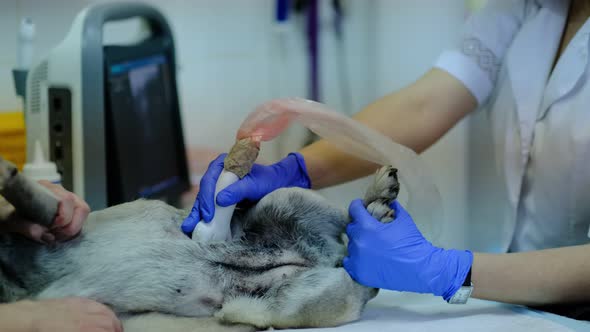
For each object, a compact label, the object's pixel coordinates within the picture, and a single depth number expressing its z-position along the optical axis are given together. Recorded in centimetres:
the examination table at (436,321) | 173
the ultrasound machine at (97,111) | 207
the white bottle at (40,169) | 197
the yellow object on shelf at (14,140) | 213
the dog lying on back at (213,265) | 174
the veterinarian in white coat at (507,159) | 179
